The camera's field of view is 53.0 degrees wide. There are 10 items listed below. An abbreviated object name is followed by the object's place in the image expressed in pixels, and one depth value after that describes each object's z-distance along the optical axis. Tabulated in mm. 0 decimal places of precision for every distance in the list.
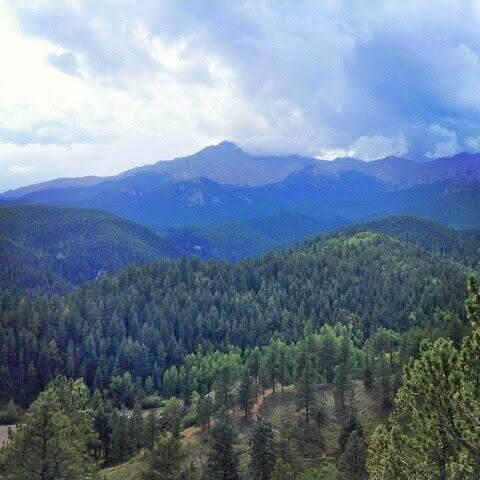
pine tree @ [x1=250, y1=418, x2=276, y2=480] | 54188
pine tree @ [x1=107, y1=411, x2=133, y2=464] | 84312
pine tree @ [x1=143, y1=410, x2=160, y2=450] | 79562
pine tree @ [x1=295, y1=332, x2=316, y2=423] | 83225
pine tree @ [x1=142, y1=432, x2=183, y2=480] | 51066
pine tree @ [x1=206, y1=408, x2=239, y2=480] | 55281
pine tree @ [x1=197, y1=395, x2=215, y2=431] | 85188
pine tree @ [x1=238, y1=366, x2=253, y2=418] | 91125
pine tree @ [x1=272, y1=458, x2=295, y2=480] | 43719
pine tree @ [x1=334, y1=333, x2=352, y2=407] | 86375
